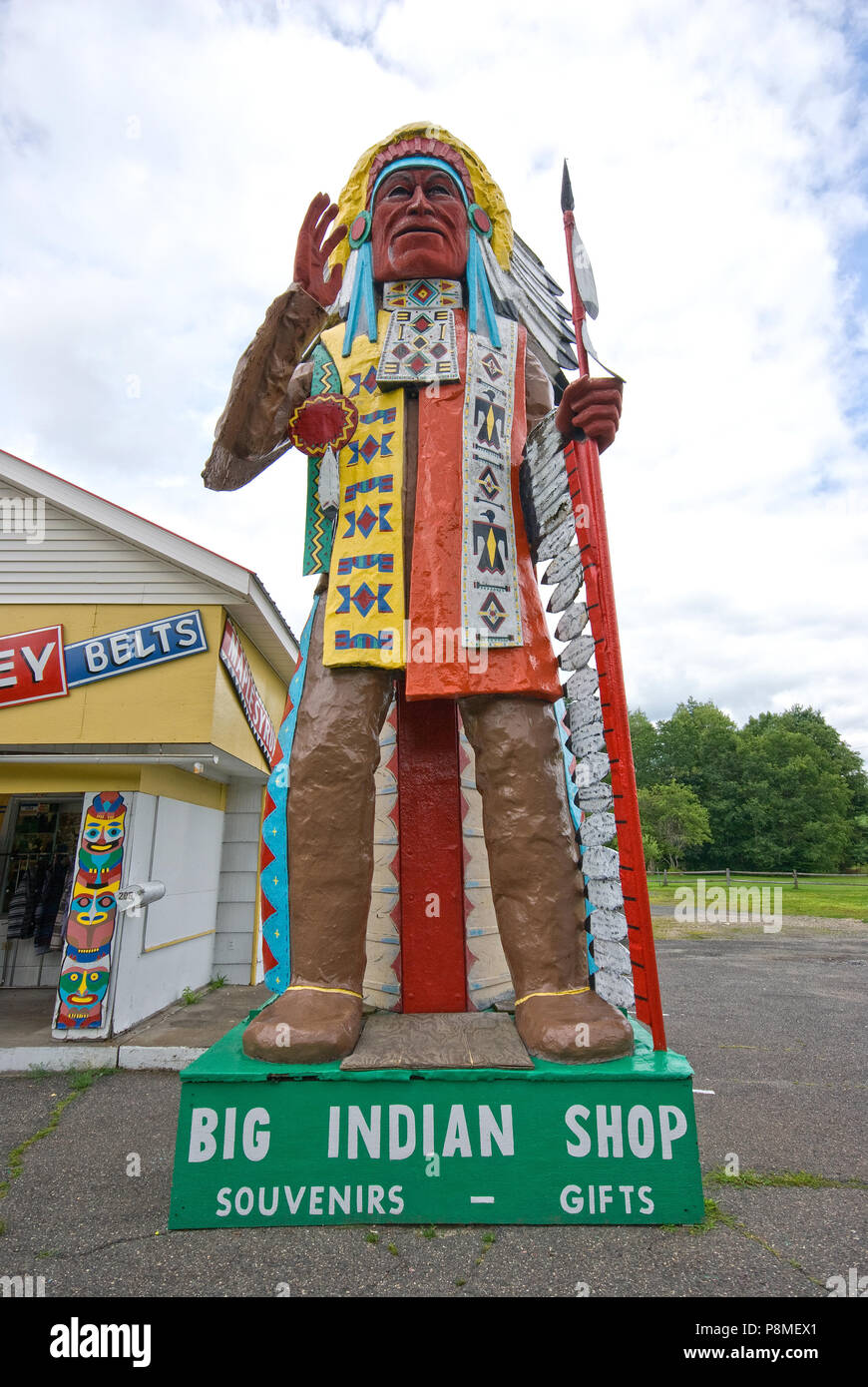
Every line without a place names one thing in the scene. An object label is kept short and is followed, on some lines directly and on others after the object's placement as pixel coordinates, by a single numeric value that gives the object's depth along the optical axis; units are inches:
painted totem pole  189.3
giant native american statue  100.3
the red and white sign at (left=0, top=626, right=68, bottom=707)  200.7
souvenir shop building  197.6
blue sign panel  203.8
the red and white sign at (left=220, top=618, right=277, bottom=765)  223.6
